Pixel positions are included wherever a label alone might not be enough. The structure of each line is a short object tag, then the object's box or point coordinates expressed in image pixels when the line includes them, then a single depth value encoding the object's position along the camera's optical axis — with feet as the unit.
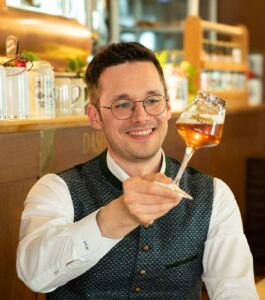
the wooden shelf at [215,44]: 15.88
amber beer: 4.91
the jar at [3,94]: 7.76
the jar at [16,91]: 8.04
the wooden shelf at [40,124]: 7.65
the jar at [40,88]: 8.79
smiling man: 5.82
